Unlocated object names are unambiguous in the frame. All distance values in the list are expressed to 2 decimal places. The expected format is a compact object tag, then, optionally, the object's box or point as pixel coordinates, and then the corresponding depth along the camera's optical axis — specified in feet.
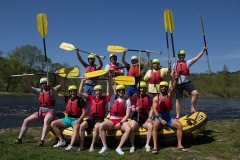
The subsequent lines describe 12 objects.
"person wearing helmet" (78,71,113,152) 18.11
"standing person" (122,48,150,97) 21.93
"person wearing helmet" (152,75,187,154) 17.37
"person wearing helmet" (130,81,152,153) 17.90
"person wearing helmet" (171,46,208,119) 21.13
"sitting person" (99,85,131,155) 17.13
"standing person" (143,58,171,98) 21.02
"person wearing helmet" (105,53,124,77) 22.50
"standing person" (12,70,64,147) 19.01
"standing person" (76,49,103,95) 22.25
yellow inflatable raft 17.81
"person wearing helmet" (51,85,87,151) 18.78
